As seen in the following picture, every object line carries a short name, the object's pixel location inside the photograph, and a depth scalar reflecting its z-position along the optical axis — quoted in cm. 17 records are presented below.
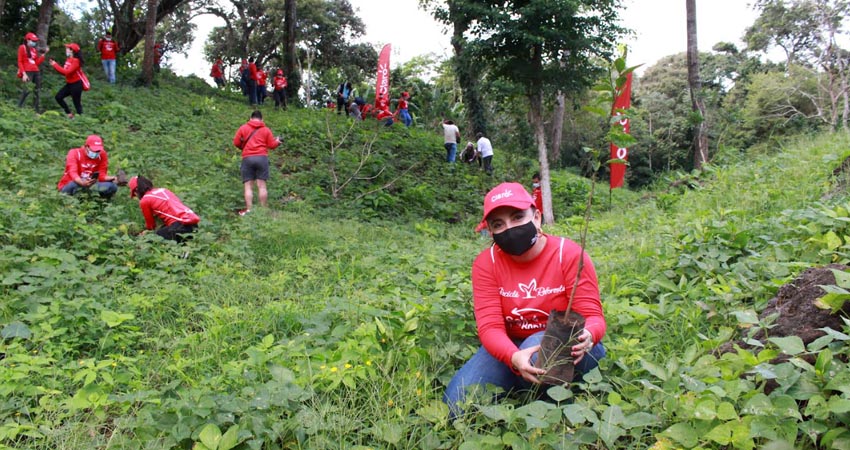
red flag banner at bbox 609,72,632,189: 1026
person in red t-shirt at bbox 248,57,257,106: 1672
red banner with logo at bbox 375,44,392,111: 1562
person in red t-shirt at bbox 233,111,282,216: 818
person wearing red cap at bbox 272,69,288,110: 1689
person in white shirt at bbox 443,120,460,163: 1530
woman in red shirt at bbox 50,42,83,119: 1010
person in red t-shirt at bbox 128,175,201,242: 640
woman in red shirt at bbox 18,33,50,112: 1027
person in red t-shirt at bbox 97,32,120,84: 1428
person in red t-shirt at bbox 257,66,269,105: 1724
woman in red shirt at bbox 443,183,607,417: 271
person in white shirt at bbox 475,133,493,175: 1555
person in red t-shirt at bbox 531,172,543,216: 1302
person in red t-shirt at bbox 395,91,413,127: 1831
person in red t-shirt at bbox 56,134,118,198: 714
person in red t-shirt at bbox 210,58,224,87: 2062
